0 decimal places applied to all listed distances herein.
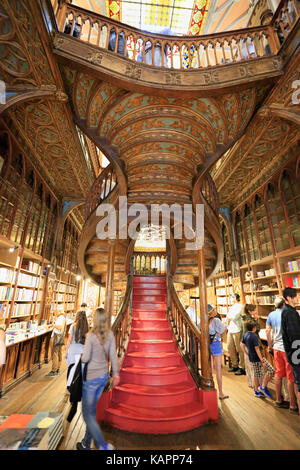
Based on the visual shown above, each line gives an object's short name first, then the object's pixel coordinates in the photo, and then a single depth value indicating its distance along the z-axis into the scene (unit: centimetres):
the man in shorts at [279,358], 274
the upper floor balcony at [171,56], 259
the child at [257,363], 322
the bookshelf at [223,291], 669
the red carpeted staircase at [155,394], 233
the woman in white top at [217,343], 317
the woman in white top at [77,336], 220
